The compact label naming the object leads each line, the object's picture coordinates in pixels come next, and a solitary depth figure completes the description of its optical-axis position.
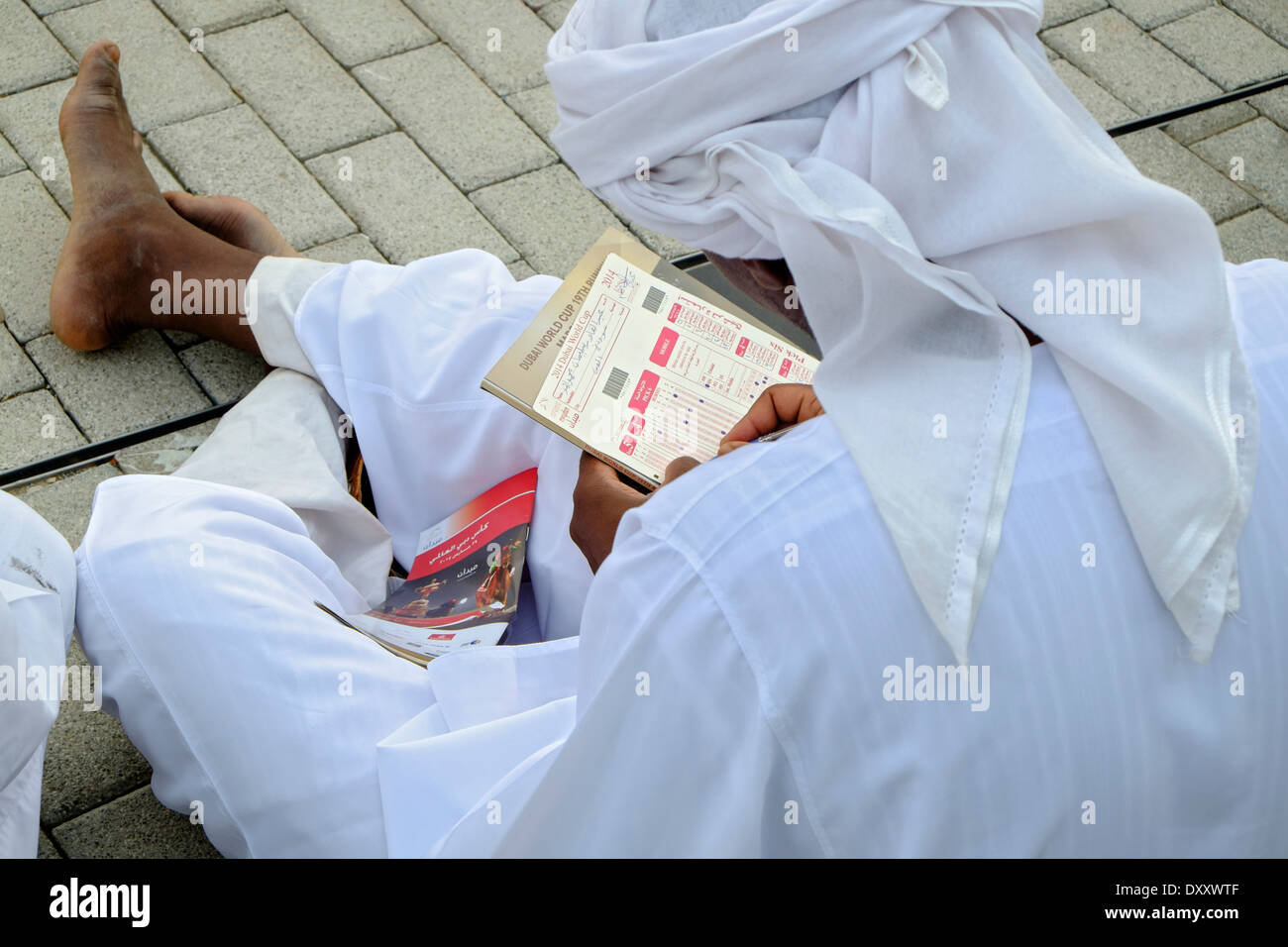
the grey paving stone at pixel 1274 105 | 2.91
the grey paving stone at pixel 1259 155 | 2.74
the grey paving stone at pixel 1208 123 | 2.87
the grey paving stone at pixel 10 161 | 2.46
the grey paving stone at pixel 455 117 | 2.63
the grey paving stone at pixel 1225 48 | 3.03
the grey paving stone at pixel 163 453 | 2.05
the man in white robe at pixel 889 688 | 0.91
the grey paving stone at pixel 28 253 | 2.25
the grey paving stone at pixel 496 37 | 2.81
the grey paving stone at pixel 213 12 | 2.82
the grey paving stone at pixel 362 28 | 2.81
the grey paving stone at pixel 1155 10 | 3.15
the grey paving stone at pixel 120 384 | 2.15
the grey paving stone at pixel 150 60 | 2.62
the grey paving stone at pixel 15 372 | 2.15
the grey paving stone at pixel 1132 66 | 2.95
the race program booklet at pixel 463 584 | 1.51
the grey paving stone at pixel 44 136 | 2.44
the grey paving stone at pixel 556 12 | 2.95
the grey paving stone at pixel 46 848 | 1.63
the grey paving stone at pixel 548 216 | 2.49
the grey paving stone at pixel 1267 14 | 3.16
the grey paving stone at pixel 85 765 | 1.69
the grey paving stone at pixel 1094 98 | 2.88
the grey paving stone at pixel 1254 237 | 2.58
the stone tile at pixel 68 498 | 1.98
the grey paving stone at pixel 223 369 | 2.21
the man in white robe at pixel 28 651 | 1.28
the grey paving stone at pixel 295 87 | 2.62
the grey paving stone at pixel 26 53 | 2.62
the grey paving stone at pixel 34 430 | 2.07
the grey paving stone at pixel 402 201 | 2.46
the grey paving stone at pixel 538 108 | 2.70
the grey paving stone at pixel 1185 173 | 2.70
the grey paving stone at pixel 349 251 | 2.41
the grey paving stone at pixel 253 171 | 2.47
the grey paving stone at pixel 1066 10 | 3.11
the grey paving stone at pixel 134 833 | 1.65
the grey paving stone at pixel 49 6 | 2.79
